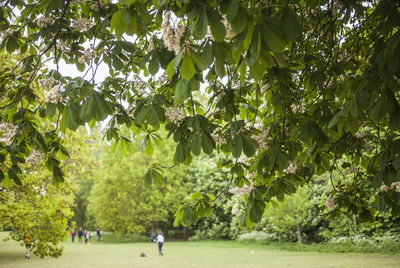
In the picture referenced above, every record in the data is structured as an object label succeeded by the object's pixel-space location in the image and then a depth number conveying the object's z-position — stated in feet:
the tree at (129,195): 92.12
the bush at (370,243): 49.06
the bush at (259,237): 72.28
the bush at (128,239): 101.76
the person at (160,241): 57.47
